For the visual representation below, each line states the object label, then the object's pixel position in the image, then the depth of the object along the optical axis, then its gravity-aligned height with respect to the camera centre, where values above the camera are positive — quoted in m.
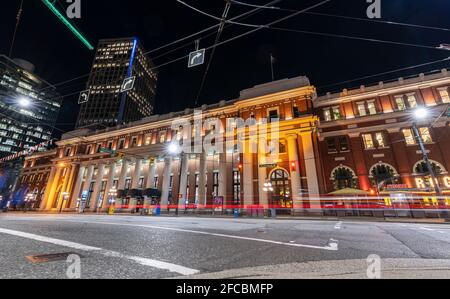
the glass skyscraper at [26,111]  73.12 +35.35
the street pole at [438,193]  16.35 +1.38
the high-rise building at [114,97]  81.81 +48.22
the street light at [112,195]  36.88 +2.26
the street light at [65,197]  41.21 +2.07
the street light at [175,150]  33.84 +9.80
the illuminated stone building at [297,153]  23.92 +7.80
